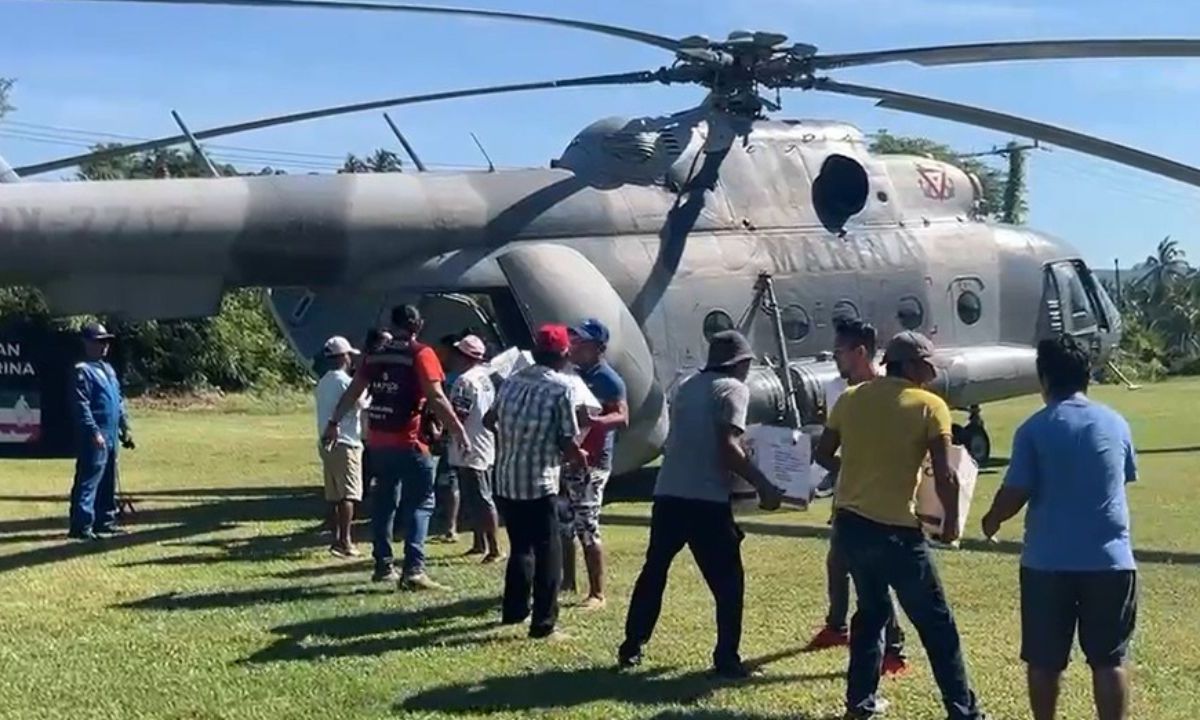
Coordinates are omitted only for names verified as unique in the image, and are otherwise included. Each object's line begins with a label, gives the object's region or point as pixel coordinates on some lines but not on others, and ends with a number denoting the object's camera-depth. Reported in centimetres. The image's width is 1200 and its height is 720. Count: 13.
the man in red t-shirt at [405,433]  988
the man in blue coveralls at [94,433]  1225
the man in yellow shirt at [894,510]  658
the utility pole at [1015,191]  5937
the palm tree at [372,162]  2262
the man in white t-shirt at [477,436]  1102
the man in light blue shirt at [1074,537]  607
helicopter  1220
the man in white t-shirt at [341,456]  1140
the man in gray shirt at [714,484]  761
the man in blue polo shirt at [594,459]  921
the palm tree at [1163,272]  7256
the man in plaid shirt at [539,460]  848
